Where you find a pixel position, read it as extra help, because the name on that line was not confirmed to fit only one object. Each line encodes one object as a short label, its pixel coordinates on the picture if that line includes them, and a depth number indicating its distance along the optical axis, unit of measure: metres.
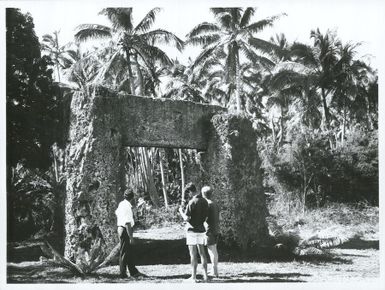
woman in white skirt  8.18
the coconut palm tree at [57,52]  26.44
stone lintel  11.69
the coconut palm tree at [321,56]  25.97
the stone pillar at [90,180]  11.05
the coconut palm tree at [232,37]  23.52
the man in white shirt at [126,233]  8.55
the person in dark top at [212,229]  8.54
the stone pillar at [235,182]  13.05
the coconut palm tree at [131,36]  21.16
